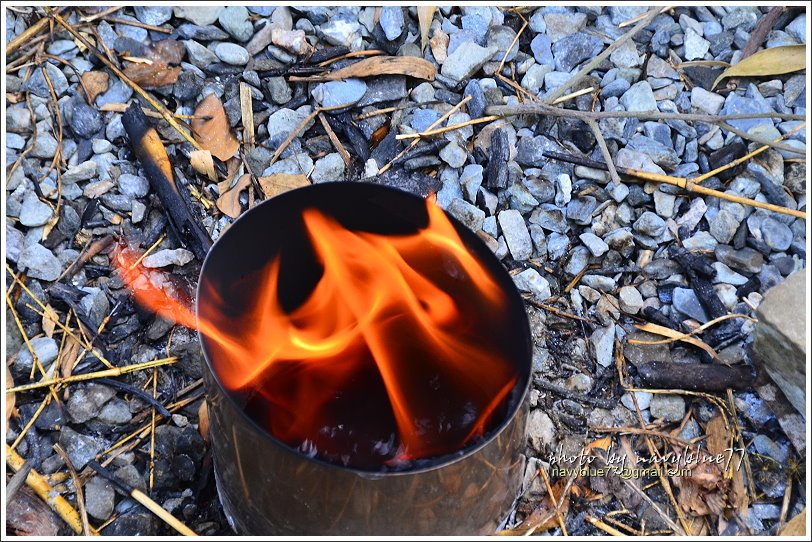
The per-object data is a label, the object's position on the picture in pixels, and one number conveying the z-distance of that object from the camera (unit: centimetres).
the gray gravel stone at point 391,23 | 108
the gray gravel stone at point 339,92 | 107
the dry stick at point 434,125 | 105
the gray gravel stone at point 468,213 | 103
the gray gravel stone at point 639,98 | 107
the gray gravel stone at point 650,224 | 103
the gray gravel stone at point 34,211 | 101
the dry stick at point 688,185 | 104
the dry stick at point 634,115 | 105
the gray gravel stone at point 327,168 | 105
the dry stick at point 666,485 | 96
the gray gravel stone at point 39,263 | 100
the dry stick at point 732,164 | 105
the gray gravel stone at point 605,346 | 101
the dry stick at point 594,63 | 106
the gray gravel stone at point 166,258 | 101
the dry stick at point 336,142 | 106
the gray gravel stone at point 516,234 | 103
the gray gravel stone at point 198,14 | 108
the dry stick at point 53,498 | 94
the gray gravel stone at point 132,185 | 103
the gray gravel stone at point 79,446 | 96
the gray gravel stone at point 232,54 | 107
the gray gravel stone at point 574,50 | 109
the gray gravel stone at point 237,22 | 108
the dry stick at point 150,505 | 94
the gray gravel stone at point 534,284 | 102
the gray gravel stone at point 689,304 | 102
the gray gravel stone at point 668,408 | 99
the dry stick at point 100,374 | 97
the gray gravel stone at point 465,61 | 108
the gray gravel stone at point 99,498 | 94
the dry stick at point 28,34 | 105
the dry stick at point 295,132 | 106
